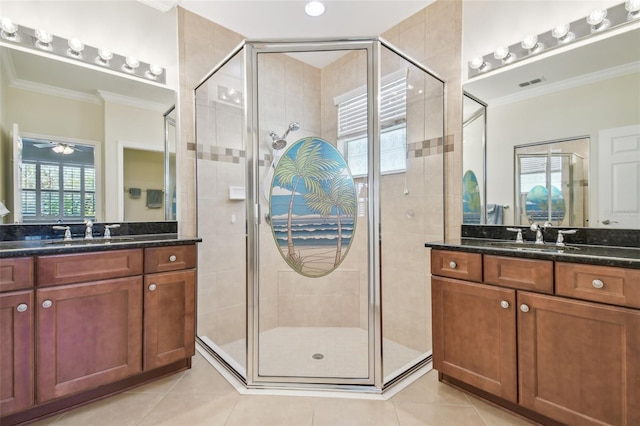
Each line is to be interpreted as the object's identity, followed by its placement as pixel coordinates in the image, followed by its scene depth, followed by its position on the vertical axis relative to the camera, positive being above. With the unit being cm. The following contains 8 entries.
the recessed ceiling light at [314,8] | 214 +156
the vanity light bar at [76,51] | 170 +106
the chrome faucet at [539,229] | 165 -10
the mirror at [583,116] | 148 +56
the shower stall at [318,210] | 172 +2
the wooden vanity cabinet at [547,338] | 113 -58
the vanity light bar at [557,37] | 148 +100
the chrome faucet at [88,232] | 180 -11
